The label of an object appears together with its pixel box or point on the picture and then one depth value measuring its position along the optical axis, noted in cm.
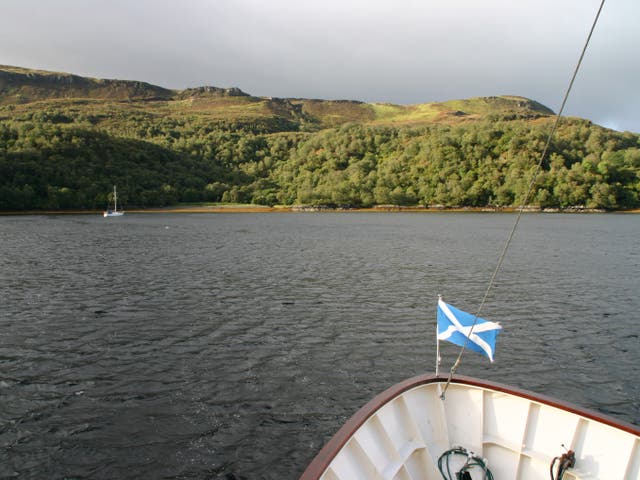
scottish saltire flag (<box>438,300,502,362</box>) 835
